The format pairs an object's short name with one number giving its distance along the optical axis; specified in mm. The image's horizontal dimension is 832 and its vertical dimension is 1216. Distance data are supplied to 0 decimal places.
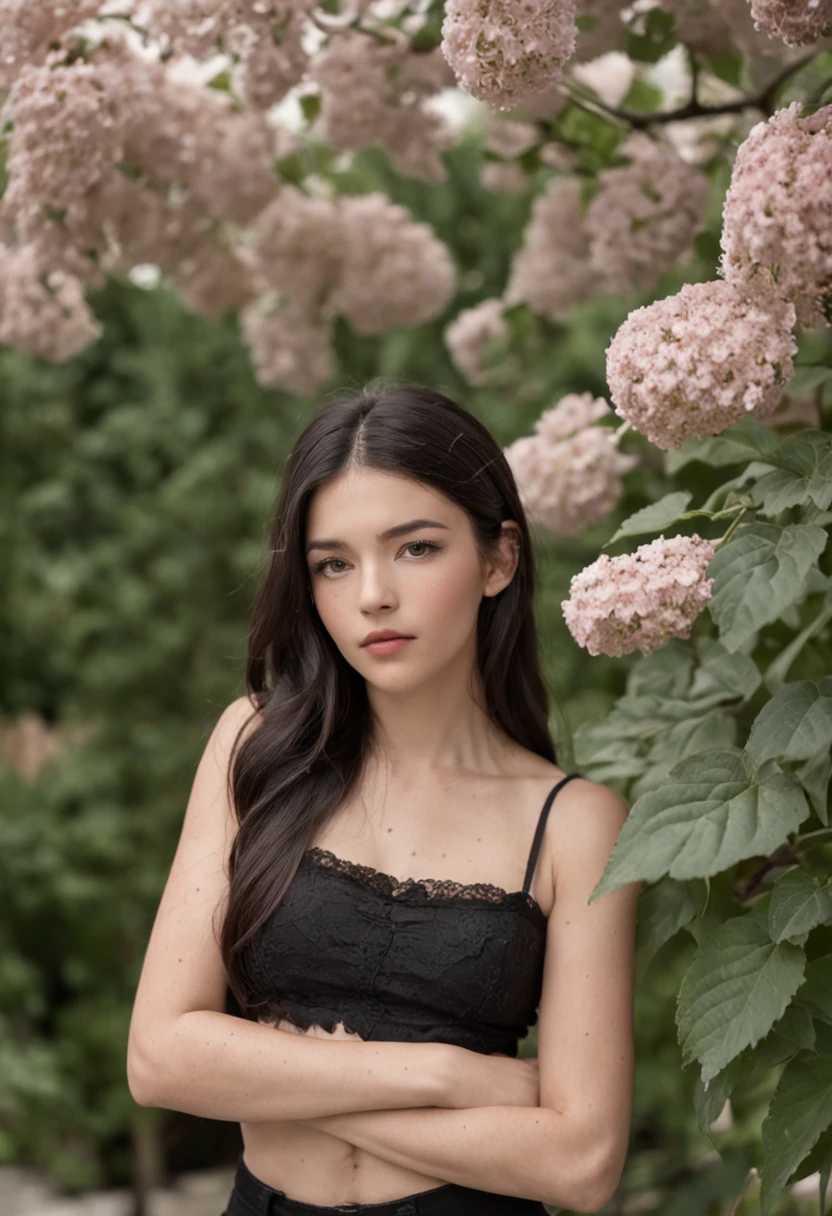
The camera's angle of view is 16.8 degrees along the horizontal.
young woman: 1848
